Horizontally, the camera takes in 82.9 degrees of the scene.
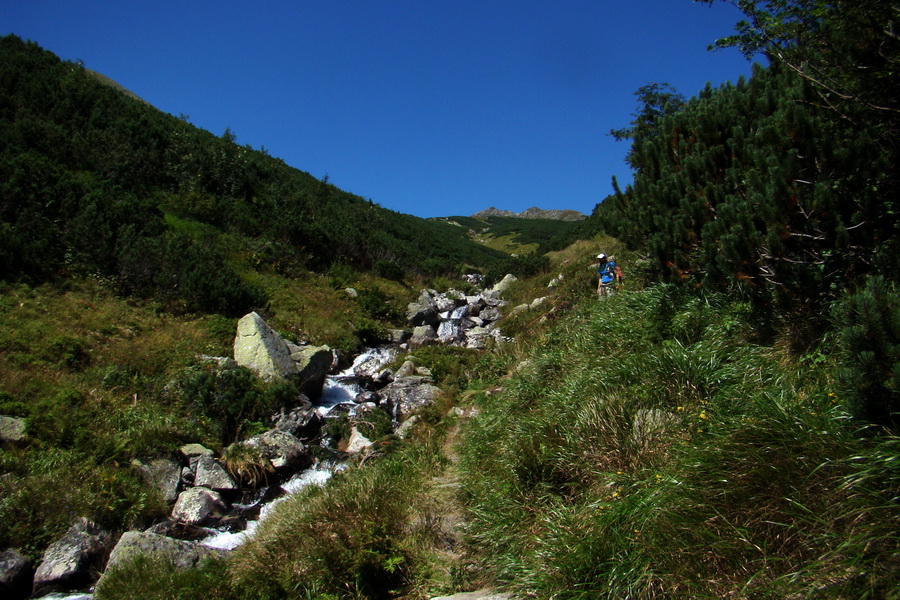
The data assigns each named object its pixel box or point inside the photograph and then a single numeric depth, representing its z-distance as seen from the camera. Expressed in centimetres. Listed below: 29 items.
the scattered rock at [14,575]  571
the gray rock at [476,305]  1983
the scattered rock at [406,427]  850
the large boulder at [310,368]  1174
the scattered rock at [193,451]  856
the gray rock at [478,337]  1434
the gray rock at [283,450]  875
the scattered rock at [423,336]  1603
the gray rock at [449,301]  2123
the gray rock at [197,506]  732
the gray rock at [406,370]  1231
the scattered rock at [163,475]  768
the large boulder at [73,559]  583
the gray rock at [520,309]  1452
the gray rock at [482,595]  355
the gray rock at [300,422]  977
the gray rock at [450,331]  1615
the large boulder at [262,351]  1132
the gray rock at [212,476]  801
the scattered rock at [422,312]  1870
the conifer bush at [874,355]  271
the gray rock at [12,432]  739
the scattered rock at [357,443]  916
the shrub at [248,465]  834
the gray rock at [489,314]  1867
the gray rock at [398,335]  1666
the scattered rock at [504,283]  2196
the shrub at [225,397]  956
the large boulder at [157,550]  563
